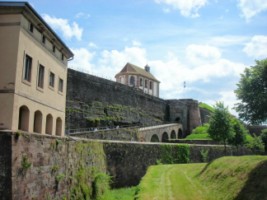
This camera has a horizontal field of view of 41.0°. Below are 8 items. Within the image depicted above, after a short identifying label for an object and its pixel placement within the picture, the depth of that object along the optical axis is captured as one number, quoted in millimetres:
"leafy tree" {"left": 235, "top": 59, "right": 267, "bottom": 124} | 18953
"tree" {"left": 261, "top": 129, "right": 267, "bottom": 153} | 53575
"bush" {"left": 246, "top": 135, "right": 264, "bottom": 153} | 49094
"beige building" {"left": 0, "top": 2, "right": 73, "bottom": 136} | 14555
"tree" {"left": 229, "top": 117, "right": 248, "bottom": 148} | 43062
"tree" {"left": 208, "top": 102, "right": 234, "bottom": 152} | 32219
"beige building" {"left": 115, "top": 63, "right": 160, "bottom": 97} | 85688
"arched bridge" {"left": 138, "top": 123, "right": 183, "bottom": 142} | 43531
